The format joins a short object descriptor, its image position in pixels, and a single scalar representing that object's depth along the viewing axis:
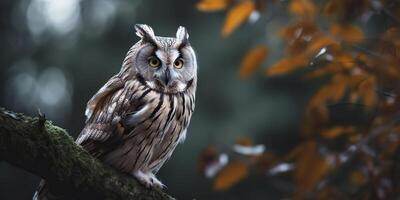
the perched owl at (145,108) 7.18
